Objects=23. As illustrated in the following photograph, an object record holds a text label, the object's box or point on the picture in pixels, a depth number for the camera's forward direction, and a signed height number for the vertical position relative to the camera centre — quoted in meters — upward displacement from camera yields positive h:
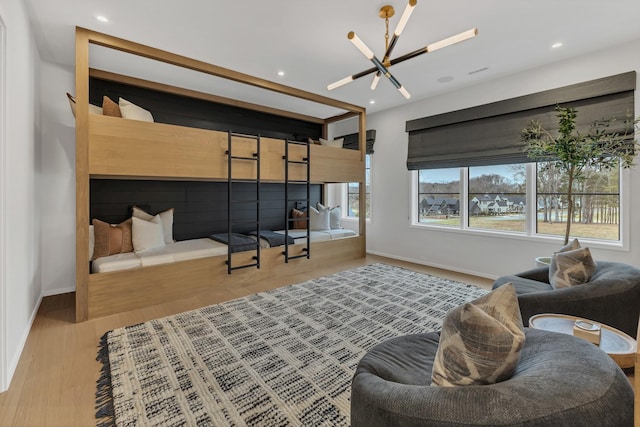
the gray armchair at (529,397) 0.78 -0.54
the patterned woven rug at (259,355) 1.65 -1.11
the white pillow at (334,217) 5.76 -0.16
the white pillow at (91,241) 3.39 -0.38
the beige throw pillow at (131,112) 3.14 +1.06
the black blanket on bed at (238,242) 3.95 -0.46
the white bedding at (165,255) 3.09 -0.55
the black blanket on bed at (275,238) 4.34 -0.45
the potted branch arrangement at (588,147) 2.88 +0.65
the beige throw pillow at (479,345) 0.92 -0.44
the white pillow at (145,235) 3.62 -0.34
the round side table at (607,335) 1.52 -0.75
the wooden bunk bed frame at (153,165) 2.84 +0.51
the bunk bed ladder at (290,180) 4.35 +0.47
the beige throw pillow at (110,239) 3.39 -0.36
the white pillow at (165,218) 3.94 -0.14
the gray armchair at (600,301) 2.02 -0.64
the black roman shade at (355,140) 5.78 +1.42
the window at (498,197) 4.06 +0.18
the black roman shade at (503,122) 3.19 +1.19
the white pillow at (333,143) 5.15 +1.18
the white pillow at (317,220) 5.47 -0.21
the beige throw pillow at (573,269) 2.23 -0.46
